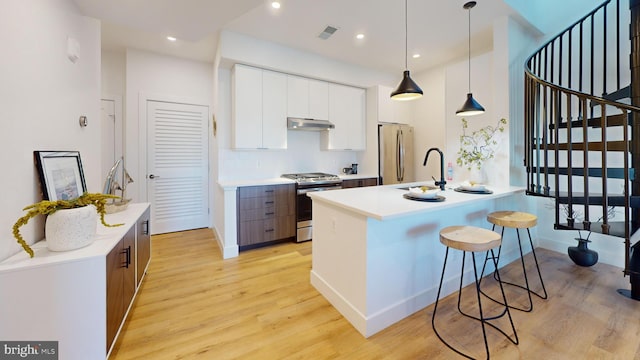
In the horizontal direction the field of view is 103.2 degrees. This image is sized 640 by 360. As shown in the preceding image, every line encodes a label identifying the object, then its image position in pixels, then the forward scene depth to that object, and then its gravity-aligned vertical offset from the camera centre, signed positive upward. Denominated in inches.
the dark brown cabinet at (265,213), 133.6 -17.8
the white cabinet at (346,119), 174.9 +44.0
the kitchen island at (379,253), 71.6 -22.9
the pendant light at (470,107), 106.7 +30.6
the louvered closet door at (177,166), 160.1 +10.5
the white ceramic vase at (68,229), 53.4 -9.9
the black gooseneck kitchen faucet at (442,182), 104.6 -0.9
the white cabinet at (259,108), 140.4 +41.9
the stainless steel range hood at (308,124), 155.5 +36.0
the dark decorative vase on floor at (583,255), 112.1 -33.9
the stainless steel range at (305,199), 148.2 -11.0
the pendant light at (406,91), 91.1 +32.3
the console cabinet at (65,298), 46.9 -22.7
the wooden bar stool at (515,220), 82.2 -13.6
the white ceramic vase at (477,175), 127.2 +2.3
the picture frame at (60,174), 62.1 +2.3
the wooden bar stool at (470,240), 63.6 -15.8
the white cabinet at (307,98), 156.9 +53.3
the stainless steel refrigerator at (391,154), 181.9 +18.8
